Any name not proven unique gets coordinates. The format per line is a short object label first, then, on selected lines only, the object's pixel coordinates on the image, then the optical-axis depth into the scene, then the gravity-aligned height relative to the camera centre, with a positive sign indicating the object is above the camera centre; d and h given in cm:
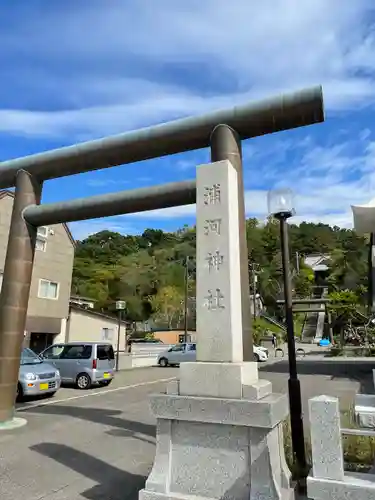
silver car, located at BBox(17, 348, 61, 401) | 1142 -79
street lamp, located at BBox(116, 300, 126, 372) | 1984 +232
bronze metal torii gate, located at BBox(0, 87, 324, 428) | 631 +348
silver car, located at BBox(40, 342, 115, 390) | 1477 -43
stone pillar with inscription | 401 -58
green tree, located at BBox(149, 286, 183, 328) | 4716 +533
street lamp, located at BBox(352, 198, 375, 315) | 651 +225
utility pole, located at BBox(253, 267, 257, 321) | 4873 +808
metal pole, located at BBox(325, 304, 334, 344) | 4445 +299
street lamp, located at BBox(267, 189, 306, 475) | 555 +8
